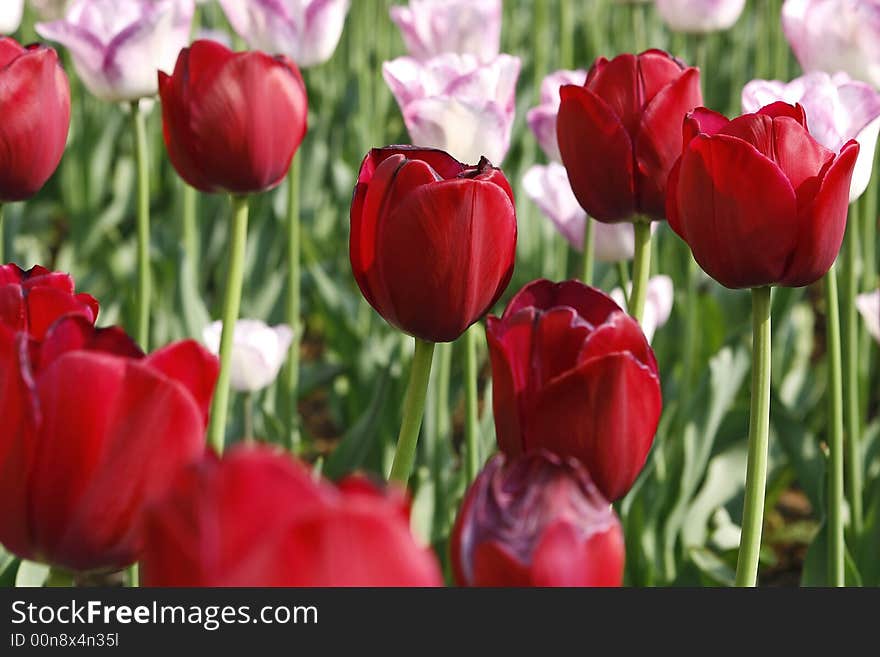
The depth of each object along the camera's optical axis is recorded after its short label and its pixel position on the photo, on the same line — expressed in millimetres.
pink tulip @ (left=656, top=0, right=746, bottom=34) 2272
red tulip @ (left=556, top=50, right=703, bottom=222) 1675
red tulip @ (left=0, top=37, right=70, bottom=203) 1663
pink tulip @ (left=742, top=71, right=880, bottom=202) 1720
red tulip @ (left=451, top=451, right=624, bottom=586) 1378
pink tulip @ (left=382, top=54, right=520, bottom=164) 1800
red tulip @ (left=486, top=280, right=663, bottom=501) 1481
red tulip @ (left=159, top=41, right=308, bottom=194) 1660
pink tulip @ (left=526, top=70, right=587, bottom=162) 1920
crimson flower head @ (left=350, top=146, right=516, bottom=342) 1533
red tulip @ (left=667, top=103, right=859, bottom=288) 1565
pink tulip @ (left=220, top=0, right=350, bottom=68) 1949
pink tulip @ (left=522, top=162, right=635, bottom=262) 1958
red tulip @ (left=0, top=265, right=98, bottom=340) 1487
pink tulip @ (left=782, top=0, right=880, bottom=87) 1907
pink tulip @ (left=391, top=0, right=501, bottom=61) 2085
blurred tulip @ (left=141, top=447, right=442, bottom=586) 1223
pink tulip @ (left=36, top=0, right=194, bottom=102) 1861
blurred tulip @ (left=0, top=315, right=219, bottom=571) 1414
